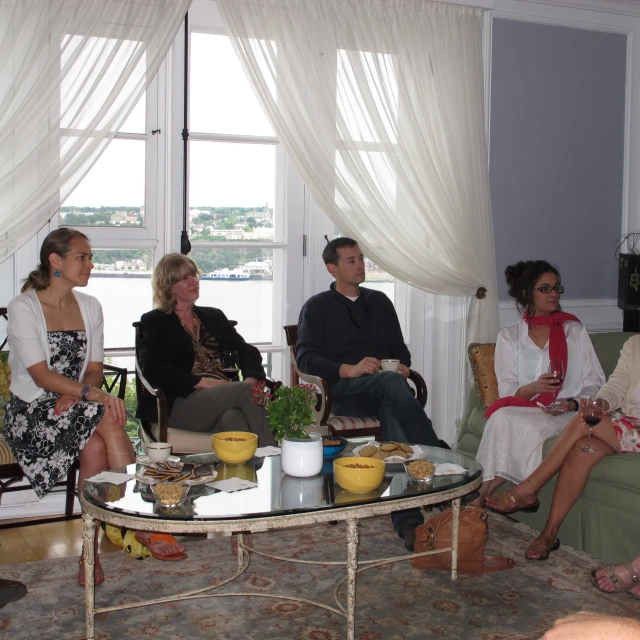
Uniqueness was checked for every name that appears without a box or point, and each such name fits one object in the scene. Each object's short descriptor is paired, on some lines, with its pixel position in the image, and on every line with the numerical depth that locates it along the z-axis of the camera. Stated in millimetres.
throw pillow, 4203
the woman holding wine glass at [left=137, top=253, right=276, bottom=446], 3863
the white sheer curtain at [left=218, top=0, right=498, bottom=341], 4332
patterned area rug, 2766
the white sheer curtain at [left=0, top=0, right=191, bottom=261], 3850
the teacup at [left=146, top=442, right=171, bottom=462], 2920
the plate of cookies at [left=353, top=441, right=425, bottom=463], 3037
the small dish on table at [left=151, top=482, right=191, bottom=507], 2508
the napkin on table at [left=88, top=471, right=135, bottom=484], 2740
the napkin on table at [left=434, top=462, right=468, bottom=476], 2926
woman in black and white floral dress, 3365
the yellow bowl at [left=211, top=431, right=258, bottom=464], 2971
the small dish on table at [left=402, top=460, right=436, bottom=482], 2834
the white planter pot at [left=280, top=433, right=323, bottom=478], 2852
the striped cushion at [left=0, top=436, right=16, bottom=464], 3410
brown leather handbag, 3219
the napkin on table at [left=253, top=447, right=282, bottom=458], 3115
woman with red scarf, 3813
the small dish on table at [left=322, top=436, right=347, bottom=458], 3117
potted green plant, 2855
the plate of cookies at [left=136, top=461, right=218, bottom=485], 2729
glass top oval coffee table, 2449
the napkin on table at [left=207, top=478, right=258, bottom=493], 2703
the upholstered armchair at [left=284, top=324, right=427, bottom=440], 3984
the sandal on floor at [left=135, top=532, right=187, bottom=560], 3387
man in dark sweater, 3920
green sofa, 3312
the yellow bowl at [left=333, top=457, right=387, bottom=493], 2703
